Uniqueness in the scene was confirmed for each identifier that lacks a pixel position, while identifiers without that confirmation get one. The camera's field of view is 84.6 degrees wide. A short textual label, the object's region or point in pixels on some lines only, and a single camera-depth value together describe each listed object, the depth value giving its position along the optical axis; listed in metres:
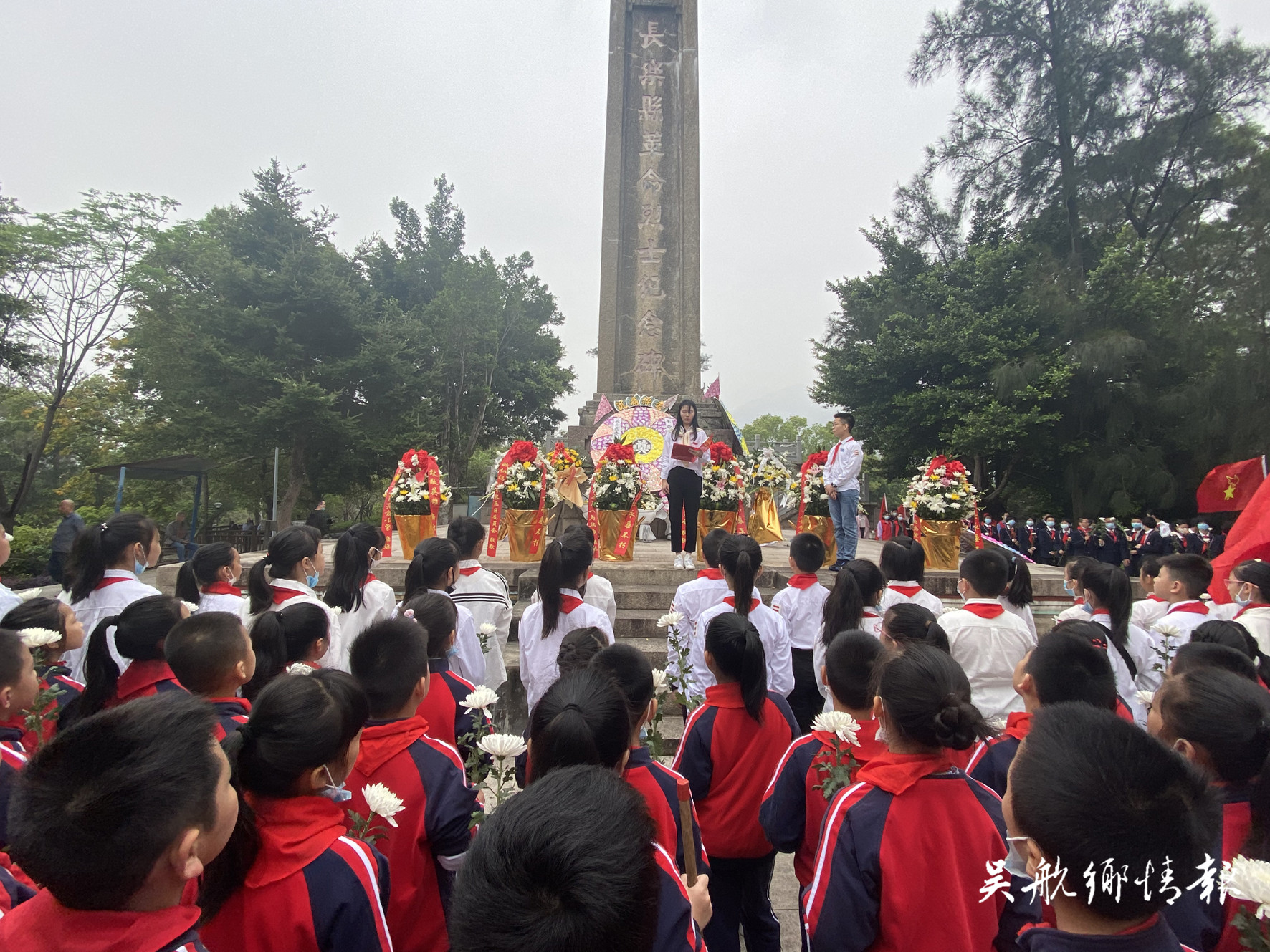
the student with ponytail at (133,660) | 2.29
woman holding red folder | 7.18
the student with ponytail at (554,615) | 3.25
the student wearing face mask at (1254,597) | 3.04
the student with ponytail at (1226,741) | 1.46
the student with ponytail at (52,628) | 2.48
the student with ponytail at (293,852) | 1.27
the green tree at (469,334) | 28.41
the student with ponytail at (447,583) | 3.13
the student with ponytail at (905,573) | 3.77
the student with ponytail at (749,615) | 3.31
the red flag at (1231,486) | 9.63
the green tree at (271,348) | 19.84
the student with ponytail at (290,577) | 3.13
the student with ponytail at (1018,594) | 3.40
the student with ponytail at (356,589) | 3.39
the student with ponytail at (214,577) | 3.31
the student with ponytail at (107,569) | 3.18
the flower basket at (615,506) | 7.83
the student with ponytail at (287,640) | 2.36
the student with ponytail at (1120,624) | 2.92
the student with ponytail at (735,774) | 2.15
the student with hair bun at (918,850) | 1.48
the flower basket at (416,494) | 7.88
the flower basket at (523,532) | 7.82
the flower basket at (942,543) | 8.08
